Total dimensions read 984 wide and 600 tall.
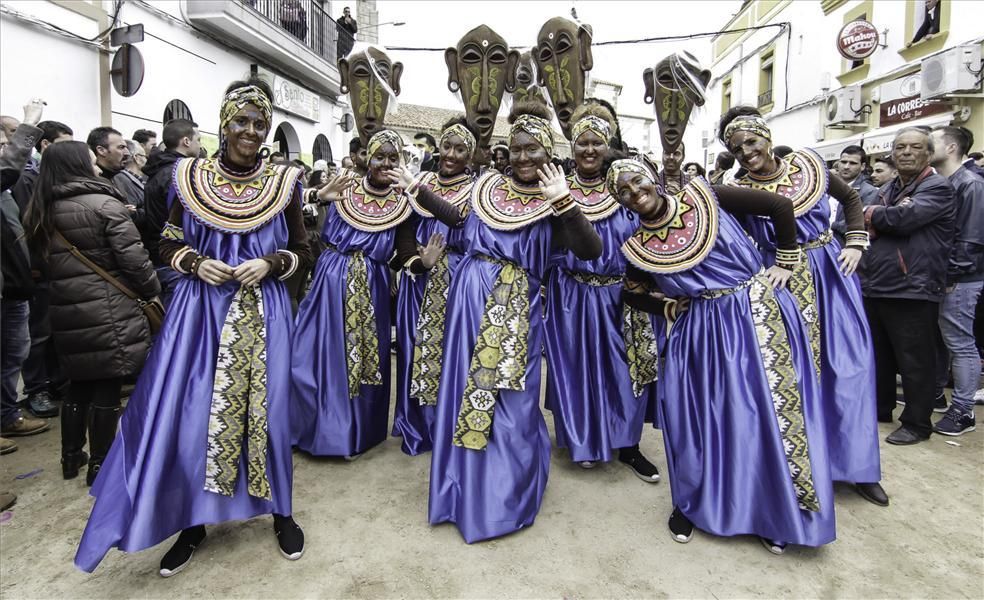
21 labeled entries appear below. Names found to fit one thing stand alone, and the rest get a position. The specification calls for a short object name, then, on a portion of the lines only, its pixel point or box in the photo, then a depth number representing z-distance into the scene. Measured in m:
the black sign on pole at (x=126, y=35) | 7.55
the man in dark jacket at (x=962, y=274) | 4.10
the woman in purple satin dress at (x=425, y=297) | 3.66
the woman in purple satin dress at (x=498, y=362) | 2.69
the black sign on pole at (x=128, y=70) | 7.42
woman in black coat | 2.98
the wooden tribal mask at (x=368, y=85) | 4.04
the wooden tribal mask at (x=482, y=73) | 3.98
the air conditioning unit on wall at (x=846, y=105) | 12.50
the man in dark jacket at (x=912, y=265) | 3.73
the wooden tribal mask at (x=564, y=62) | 3.88
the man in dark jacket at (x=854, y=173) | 4.82
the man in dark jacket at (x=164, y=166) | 3.72
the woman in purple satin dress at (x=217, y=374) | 2.31
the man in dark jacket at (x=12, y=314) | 3.69
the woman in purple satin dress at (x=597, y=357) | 3.40
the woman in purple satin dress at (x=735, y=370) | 2.52
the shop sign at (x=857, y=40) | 11.88
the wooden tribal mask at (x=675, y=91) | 3.44
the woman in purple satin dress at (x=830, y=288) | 3.08
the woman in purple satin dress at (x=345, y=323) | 3.55
